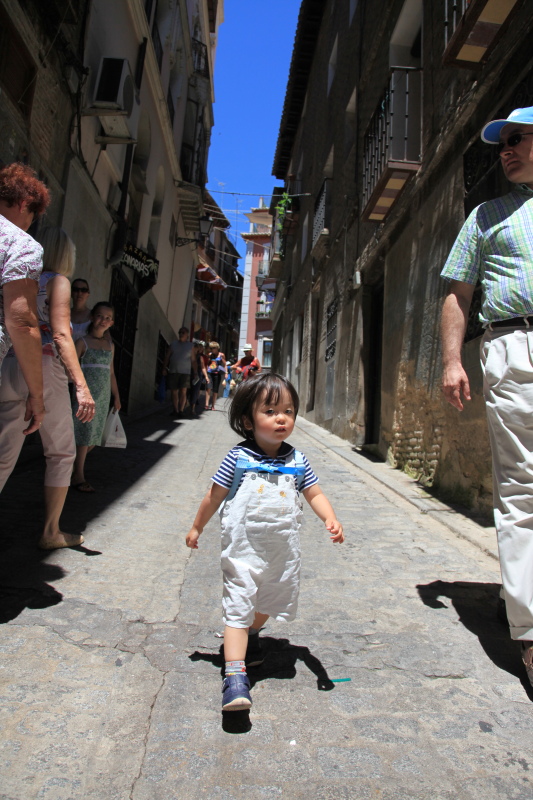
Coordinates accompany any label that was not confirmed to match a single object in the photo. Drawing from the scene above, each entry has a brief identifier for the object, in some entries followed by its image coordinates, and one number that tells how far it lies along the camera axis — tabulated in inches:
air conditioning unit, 311.6
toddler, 83.3
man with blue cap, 89.4
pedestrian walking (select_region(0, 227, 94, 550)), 121.7
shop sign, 437.4
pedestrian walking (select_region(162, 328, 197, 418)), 459.8
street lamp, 713.6
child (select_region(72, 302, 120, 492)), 185.2
